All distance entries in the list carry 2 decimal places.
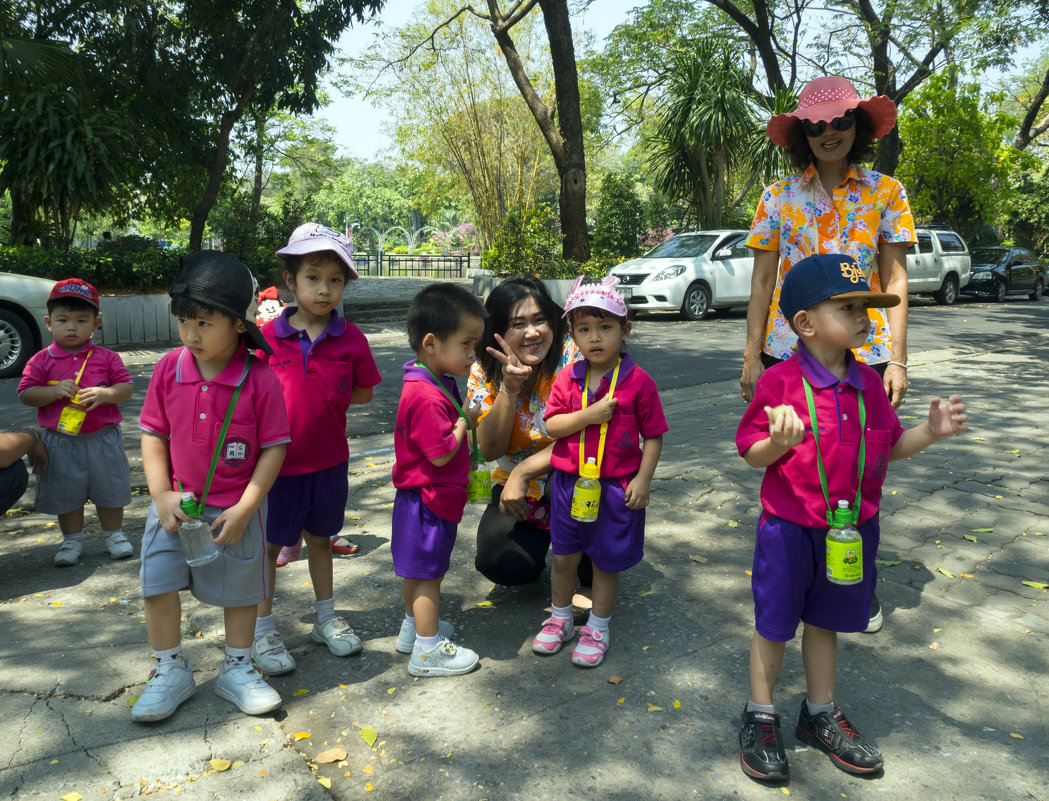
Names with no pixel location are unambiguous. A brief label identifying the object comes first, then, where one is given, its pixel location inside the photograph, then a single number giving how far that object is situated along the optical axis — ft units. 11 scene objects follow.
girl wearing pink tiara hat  10.33
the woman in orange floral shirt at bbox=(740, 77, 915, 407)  11.05
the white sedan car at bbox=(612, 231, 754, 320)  52.06
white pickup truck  68.74
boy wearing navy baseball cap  8.39
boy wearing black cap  8.98
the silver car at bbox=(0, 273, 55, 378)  29.76
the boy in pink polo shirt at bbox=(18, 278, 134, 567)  13.87
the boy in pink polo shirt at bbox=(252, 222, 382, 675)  10.61
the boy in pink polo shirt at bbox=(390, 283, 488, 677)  10.17
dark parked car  78.38
